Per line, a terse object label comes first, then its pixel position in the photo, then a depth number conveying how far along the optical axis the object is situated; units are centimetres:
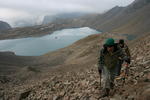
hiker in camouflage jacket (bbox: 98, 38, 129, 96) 328
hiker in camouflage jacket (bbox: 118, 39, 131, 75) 379
